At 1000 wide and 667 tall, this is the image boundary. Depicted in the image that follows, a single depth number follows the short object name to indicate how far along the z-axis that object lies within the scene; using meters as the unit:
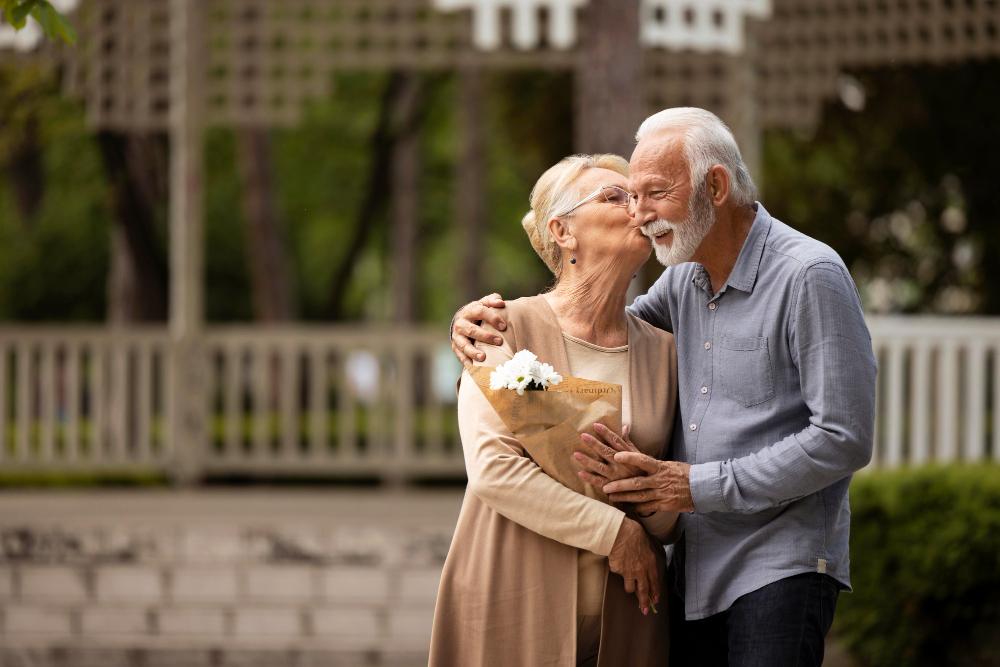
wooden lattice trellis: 17.70
